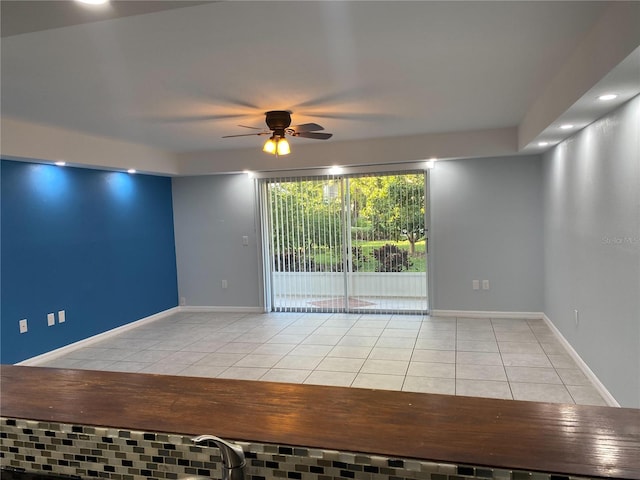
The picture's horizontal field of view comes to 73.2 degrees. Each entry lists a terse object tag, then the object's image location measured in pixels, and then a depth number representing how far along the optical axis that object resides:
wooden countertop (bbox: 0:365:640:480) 0.88
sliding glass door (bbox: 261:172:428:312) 5.94
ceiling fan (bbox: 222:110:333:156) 3.78
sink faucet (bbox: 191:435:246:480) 0.86
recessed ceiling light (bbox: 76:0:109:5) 1.33
